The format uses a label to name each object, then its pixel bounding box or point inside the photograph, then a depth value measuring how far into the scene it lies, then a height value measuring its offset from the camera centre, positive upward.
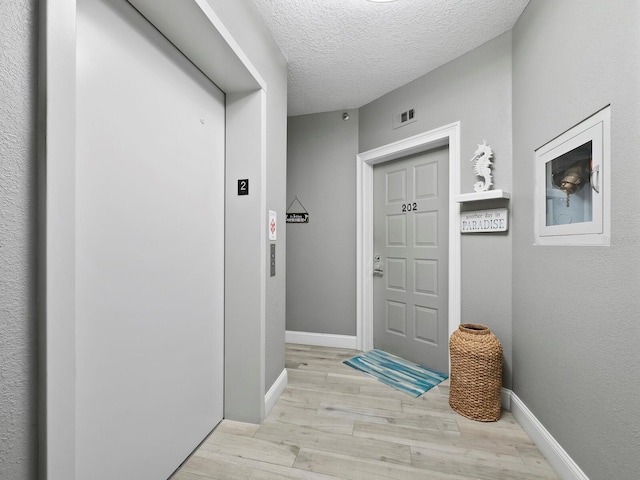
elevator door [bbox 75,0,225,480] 1.01 -0.03
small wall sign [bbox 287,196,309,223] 3.33 +0.31
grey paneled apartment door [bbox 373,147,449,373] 2.57 -0.15
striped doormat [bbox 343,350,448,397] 2.32 -1.10
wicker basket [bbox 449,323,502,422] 1.86 -0.83
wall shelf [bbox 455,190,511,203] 1.97 +0.31
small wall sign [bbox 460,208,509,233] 2.04 +0.15
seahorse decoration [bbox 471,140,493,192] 2.09 +0.53
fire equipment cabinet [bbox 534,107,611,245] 1.21 +0.27
